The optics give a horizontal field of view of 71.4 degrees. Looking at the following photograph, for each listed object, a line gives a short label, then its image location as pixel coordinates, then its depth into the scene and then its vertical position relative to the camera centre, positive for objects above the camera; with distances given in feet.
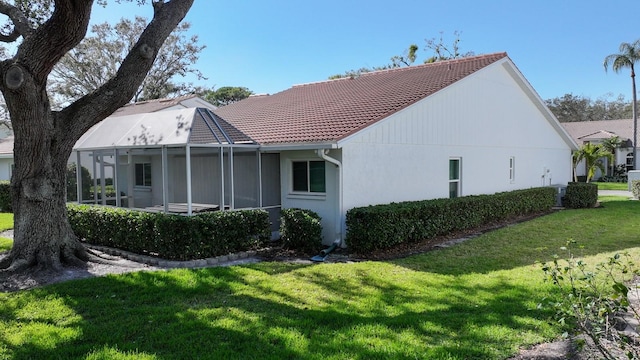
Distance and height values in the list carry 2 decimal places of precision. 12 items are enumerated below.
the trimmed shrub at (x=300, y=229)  33.76 -4.61
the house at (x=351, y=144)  35.22 +2.29
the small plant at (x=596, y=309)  10.31 -3.78
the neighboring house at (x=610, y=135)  120.88 +8.74
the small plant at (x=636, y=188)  72.59 -3.78
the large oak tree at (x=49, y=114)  25.18 +3.72
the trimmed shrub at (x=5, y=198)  67.77 -3.61
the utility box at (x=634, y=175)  84.07 -1.79
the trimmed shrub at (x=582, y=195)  63.46 -4.11
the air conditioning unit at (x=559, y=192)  66.59 -3.88
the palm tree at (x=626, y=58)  118.21 +28.96
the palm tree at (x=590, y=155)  76.84 +1.99
